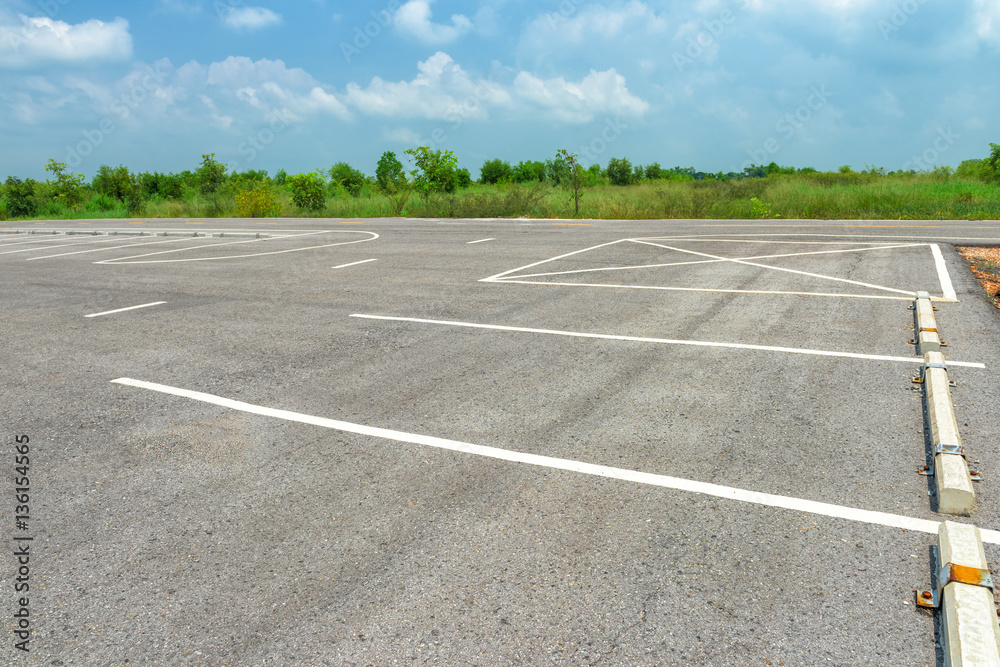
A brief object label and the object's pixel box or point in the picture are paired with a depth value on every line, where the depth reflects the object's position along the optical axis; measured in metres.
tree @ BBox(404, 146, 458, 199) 34.34
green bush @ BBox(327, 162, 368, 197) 57.59
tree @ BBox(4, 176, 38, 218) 49.00
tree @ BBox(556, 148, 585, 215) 27.73
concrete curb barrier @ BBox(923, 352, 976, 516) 3.49
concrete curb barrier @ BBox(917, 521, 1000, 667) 2.42
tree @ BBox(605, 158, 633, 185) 58.53
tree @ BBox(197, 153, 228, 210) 40.00
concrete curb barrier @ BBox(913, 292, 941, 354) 6.28
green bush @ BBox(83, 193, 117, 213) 49.12
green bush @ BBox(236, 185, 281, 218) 39.06
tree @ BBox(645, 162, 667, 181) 64.81
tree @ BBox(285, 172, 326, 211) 38.47
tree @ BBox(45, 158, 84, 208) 50.87
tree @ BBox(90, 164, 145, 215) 44.78
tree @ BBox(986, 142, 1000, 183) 36.66
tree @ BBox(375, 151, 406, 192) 36.34
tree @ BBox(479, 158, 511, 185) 65.56
